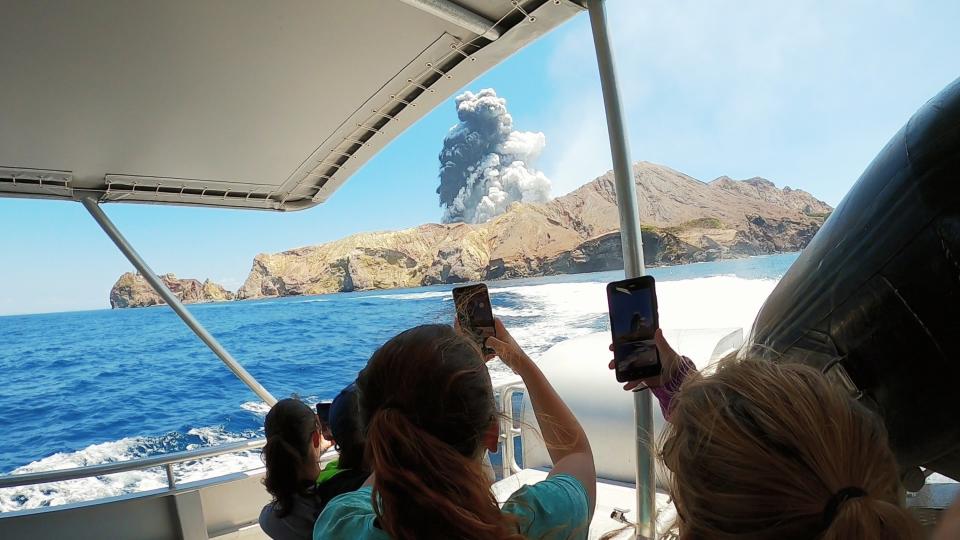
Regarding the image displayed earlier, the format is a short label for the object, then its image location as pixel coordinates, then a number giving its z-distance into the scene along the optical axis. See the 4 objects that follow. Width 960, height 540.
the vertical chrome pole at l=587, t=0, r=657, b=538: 1.85
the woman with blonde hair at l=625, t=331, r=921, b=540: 0.45
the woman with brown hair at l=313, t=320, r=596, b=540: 0.62
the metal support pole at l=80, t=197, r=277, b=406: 3.70
